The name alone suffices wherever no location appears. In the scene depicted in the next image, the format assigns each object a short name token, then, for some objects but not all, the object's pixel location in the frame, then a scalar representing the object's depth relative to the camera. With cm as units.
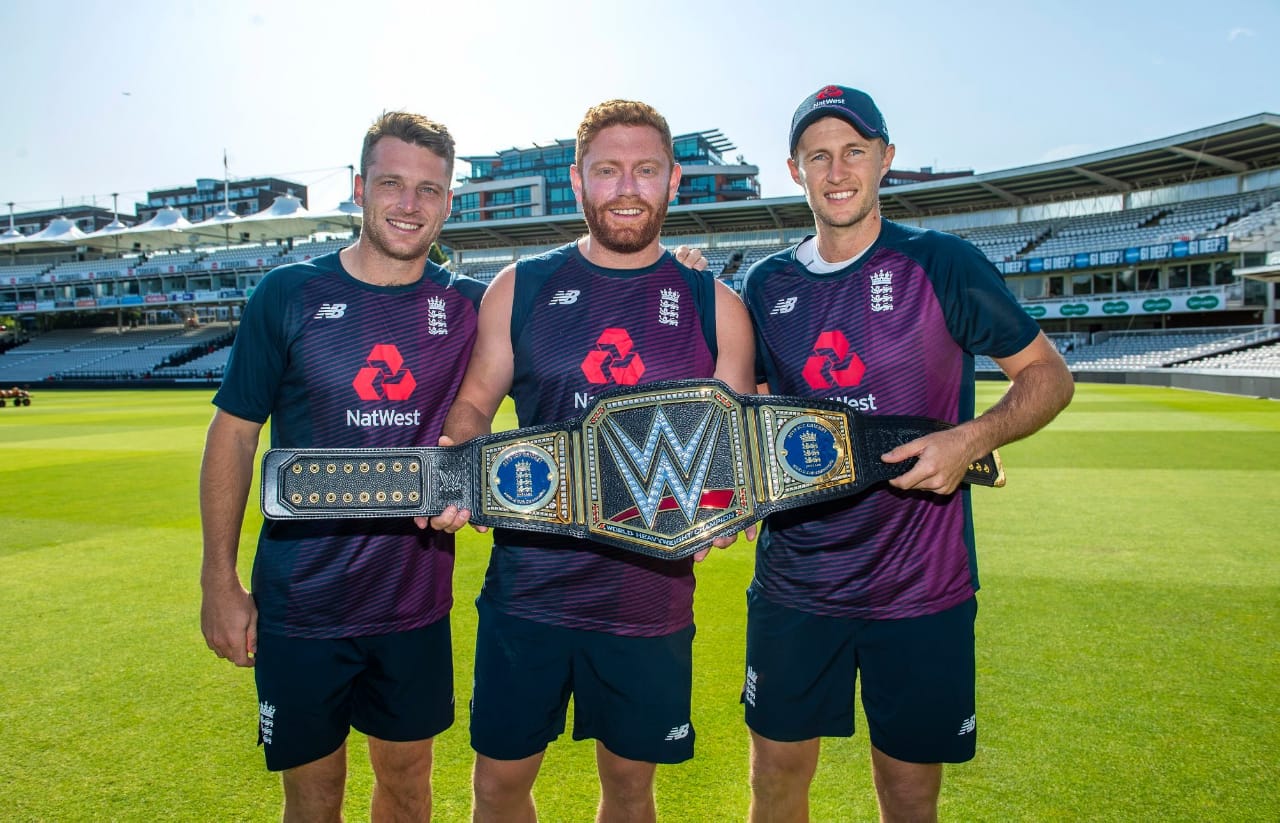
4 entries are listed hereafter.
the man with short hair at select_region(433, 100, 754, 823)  245
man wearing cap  247
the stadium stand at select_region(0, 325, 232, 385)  5109
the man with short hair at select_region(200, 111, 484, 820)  251
